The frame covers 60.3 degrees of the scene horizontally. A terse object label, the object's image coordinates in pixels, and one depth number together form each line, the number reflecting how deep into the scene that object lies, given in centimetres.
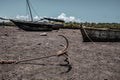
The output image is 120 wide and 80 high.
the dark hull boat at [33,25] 1316
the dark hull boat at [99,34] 832
